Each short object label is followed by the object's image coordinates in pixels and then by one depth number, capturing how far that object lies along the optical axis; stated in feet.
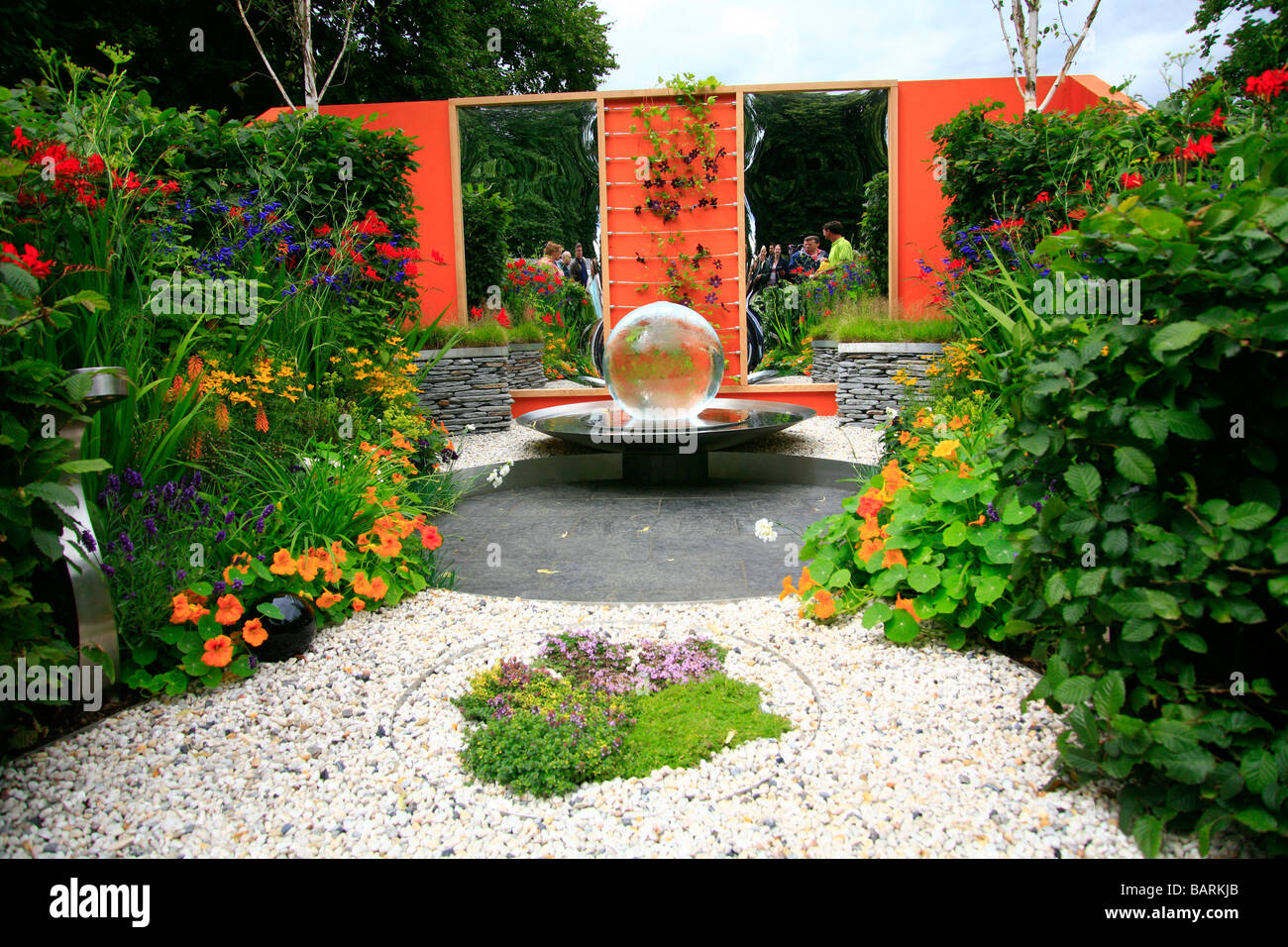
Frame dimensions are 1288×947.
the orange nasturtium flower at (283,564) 9.27
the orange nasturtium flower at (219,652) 8.34
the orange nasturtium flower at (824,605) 10.08
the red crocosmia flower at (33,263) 7.18
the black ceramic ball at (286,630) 9.23
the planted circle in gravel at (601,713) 7.04
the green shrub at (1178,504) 5.22
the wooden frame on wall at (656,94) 33.06
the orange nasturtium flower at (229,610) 8.52
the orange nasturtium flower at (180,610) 8.36
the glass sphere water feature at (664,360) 21.42
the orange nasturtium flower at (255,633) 8.71
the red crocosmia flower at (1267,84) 12.03
